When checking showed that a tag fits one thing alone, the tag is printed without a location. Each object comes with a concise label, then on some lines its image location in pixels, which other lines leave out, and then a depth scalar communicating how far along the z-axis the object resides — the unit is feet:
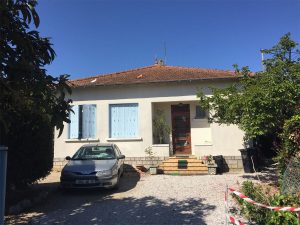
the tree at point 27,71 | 9.96
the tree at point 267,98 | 23.09
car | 24.46
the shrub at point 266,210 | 13.52
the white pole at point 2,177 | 10.57
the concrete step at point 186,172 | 32.93
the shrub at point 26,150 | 21.16
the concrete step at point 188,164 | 33.39
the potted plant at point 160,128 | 39.05
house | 37.42
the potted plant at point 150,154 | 34.06
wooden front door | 39.99
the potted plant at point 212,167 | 32.52
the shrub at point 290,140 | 20.37
